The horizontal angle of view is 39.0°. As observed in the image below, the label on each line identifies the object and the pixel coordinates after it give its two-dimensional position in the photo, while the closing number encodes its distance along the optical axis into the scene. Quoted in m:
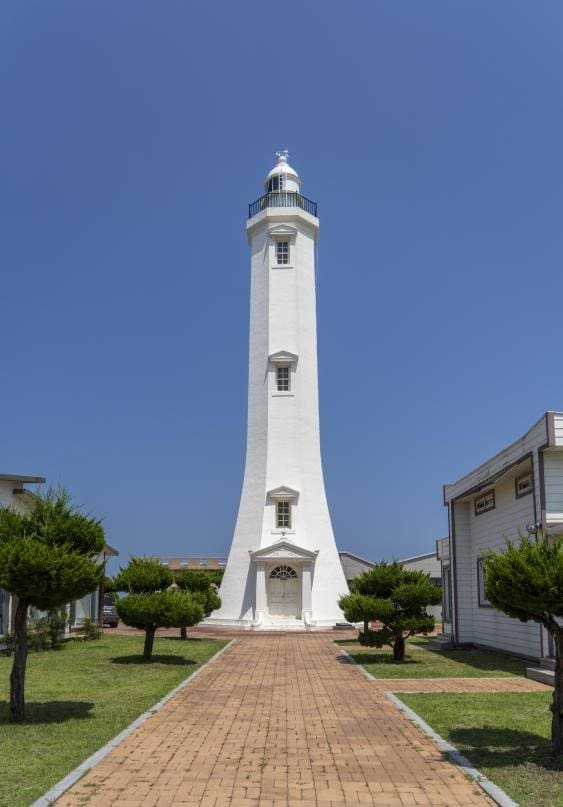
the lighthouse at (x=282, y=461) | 34.09
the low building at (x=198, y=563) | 55.25
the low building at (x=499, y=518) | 17.06
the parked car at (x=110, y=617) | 37.94
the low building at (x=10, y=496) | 21.78
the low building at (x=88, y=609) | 30.73
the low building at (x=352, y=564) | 49.28
